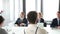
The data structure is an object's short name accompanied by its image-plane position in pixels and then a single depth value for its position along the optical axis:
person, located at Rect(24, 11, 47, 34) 1.23
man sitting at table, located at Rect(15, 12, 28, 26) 3.14
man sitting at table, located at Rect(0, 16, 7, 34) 1.36
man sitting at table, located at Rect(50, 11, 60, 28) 2.78
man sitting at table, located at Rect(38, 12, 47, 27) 3.01
